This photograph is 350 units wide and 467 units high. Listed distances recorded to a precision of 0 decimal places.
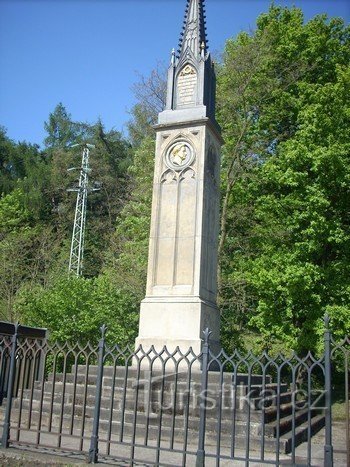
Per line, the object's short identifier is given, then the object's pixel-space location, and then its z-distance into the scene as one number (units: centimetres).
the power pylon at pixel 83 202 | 2412
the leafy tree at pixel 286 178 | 1591
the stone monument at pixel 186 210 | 999
